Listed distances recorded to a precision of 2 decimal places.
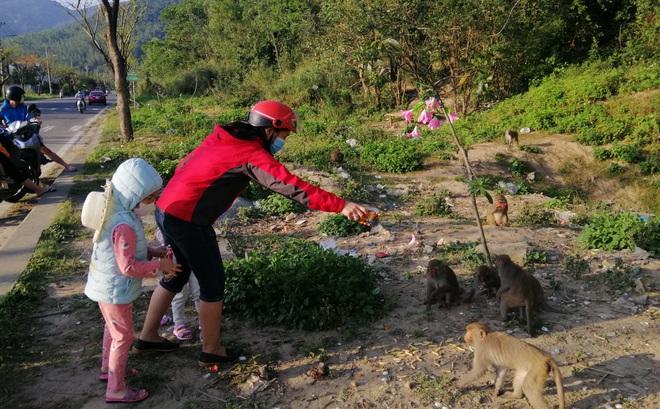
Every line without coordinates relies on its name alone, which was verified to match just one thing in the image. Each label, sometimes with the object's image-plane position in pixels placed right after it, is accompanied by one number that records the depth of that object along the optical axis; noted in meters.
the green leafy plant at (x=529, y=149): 11.69
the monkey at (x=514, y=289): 4.08
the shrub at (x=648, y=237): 5.81
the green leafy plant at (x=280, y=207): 7.65
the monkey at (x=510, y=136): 11.71
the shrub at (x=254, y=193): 8.25
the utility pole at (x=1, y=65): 40.75
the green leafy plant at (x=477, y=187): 4.06
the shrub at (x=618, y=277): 4.82
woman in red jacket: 3.12
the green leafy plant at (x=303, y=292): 4.12
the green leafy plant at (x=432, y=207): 7.88
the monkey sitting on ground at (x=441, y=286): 4.43
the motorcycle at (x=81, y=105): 26.08
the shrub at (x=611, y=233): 5.93
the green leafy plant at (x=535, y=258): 5.46
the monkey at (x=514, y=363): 3.08
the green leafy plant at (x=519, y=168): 10.93
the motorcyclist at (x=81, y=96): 26.75
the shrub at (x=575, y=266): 5.10
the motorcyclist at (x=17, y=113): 8.40
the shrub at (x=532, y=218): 7.27
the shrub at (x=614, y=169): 10.99
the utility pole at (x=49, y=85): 65.56
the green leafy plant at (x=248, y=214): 7.41
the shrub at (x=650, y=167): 10.80
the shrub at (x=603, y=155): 11.38
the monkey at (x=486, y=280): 4.60
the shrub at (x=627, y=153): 11.13
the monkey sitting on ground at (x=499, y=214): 7.08
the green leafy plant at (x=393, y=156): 10.59
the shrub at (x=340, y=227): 6.68
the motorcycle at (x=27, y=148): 7.84
